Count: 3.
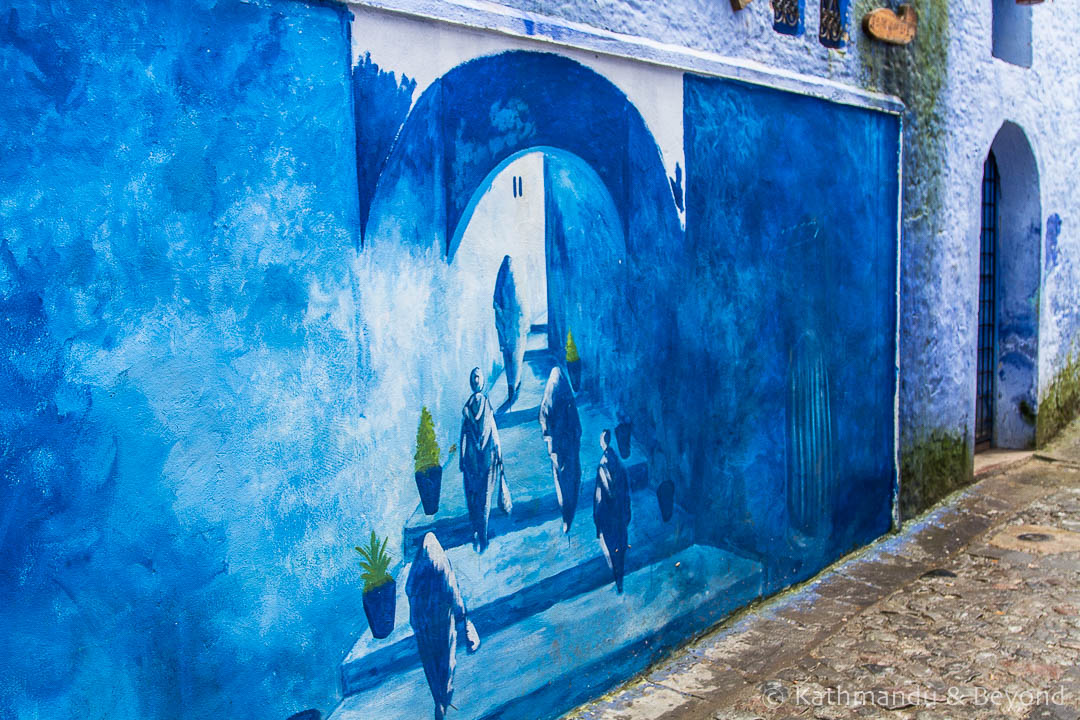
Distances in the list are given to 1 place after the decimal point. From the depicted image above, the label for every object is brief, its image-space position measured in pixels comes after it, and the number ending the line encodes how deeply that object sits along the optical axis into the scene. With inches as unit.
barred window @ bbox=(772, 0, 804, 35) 191.2
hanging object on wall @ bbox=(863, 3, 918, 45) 221.6
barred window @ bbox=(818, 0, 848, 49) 206.9
